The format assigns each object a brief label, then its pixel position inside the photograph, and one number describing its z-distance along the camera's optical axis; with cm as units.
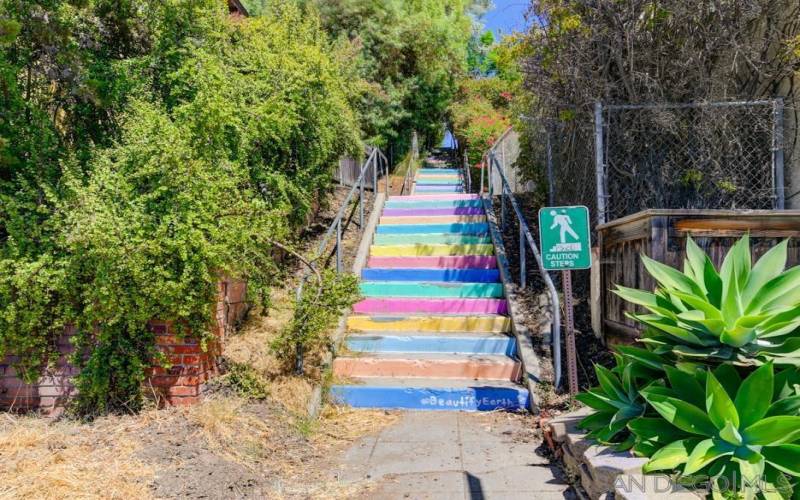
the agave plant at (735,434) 241
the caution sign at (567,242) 466
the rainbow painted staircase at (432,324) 524
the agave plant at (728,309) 271
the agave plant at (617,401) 311
